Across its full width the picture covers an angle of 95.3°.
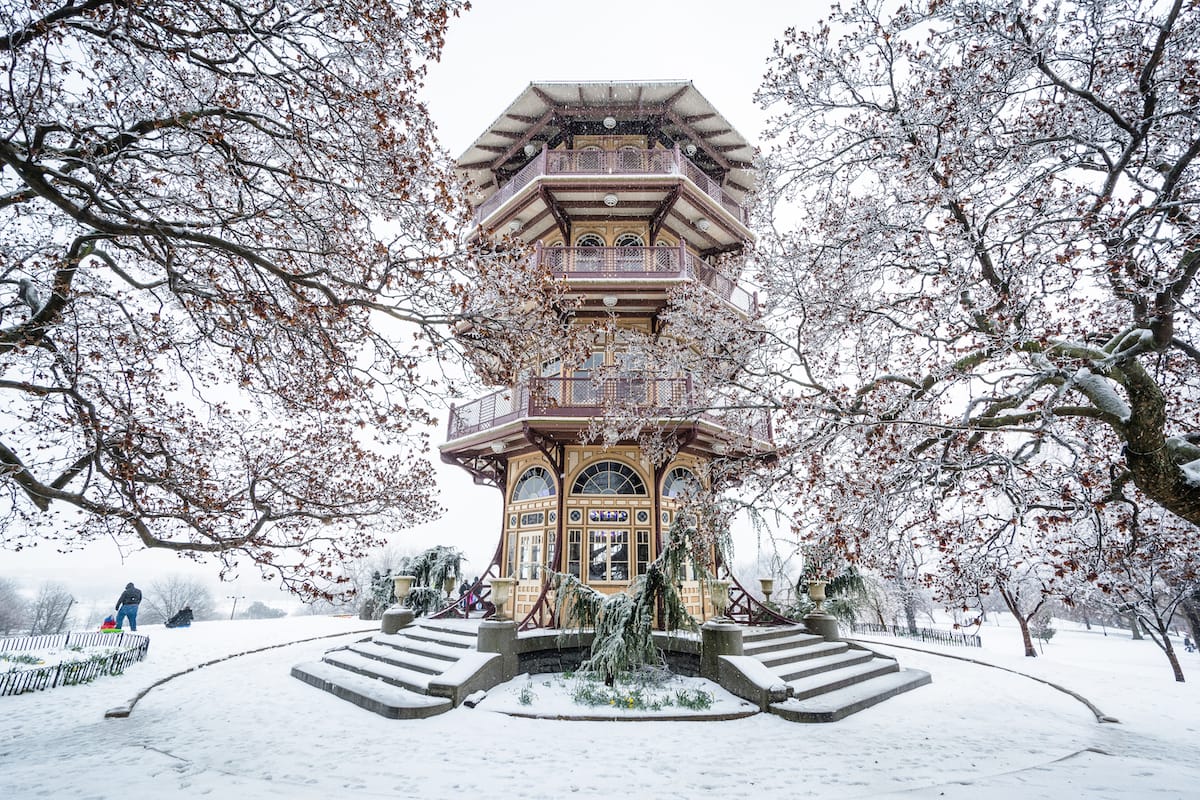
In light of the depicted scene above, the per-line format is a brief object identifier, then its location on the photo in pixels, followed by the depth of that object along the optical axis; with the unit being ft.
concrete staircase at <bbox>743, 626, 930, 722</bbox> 28.09
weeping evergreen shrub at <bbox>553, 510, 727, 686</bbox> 29.58
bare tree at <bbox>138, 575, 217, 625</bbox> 196.54
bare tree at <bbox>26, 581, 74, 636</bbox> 163.12
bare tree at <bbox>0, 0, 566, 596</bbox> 14.92
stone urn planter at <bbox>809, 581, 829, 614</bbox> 41.09
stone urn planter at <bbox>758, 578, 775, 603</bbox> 42.16
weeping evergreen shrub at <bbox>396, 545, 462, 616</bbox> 57.57
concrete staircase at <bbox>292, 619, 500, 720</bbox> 28.09
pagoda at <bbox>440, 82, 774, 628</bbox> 40.93
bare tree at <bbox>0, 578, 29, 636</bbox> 157.23
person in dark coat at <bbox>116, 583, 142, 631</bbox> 53.47
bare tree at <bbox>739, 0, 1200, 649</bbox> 15.72
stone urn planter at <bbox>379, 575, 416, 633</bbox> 42.60
